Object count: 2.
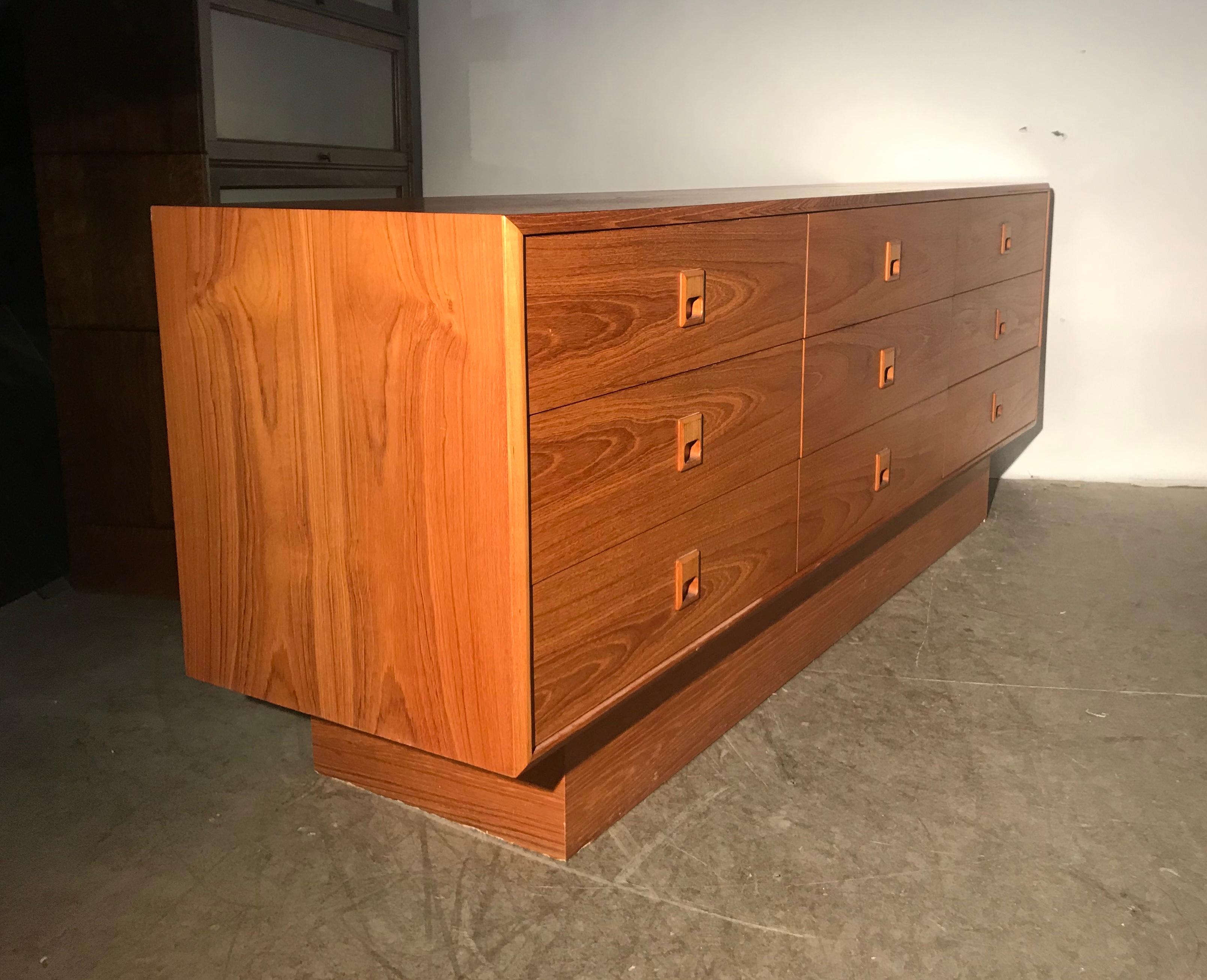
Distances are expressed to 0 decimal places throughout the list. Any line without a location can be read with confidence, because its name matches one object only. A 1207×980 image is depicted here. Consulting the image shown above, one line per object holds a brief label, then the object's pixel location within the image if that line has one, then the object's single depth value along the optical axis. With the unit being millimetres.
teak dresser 1134
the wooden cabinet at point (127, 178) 2018
